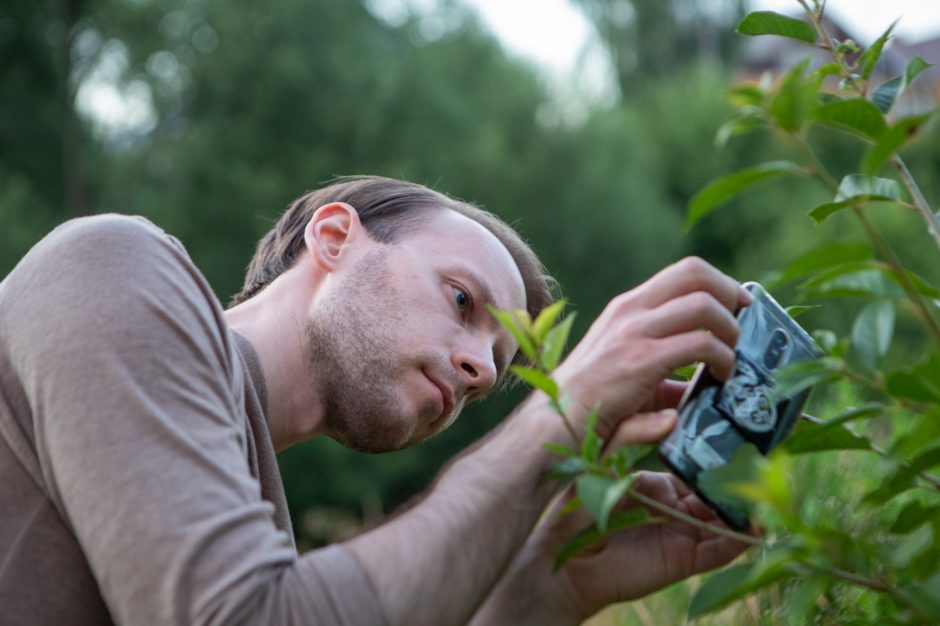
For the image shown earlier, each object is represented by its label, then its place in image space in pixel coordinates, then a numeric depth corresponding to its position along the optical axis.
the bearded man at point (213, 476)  1.19
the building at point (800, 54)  26.17
